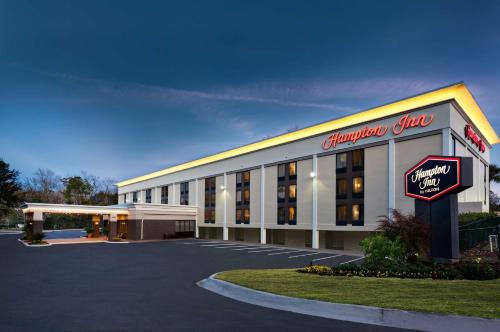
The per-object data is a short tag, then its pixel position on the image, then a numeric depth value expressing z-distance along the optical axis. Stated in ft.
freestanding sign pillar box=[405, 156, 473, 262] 54.03
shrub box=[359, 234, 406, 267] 53.16
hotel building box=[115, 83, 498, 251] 102.68
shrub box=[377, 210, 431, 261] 55.42
